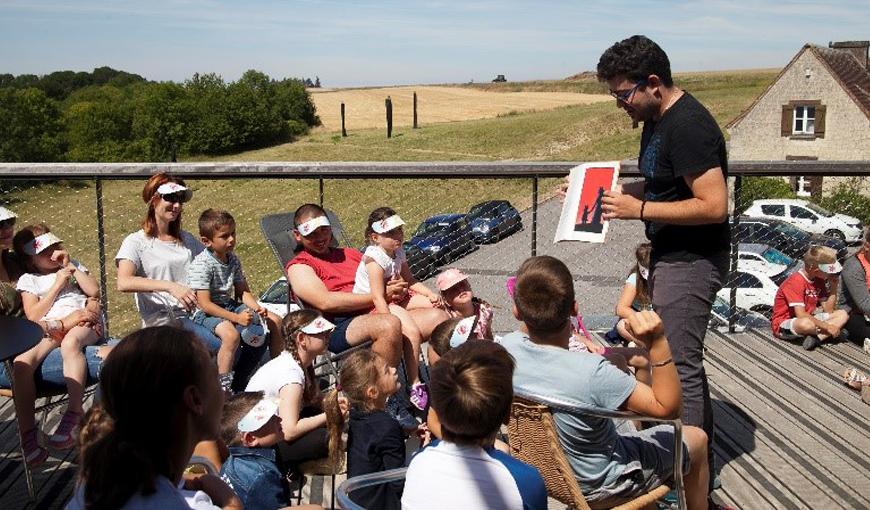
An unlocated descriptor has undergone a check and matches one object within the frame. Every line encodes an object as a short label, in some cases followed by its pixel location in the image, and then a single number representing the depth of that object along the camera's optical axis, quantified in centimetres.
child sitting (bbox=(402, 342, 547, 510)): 234
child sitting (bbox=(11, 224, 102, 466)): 394
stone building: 4000
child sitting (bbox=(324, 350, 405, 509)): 328
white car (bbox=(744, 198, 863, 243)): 2442
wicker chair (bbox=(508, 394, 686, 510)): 263
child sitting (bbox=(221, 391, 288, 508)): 307
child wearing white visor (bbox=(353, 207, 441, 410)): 460
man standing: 334
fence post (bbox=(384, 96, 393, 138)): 7081
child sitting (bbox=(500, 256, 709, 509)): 273
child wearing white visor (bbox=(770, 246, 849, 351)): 574
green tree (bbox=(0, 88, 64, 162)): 6738
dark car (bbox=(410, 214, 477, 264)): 865
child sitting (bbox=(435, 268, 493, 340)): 467
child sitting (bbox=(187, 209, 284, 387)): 448
